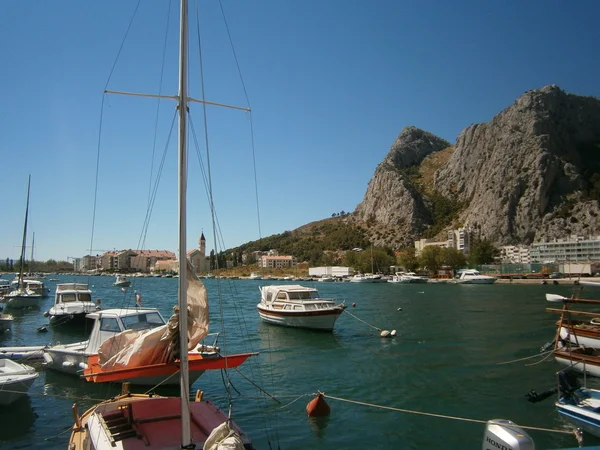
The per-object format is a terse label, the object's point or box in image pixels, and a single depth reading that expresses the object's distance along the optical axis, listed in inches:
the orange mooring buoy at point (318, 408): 616.7
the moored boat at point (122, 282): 4549.7
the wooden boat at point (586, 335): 858.1
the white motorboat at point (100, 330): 799.1
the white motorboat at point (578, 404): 495.5
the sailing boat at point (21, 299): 2166.6
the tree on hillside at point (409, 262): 5890.8
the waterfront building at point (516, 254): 5964.6
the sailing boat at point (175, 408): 322.0
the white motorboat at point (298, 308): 1406.3
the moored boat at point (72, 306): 1540.4
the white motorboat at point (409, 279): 5098.4
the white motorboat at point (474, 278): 4546.3
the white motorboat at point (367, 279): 5407.5
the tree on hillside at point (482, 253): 5861.2
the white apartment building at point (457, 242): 6758.9
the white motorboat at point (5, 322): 1380.3
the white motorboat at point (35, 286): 2691.9
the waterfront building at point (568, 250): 5447.8
